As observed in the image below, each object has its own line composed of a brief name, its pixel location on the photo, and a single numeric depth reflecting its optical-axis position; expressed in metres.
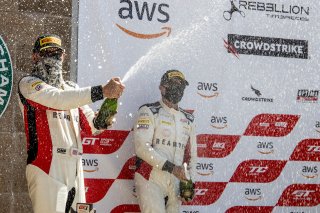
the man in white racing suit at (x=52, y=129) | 10.03
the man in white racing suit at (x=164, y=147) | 12.64
